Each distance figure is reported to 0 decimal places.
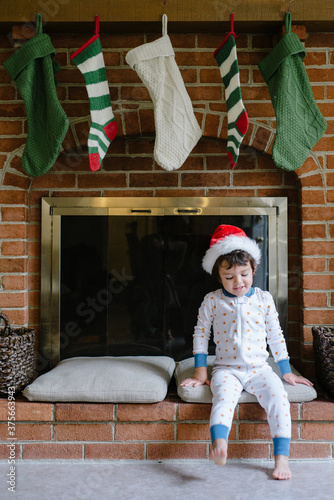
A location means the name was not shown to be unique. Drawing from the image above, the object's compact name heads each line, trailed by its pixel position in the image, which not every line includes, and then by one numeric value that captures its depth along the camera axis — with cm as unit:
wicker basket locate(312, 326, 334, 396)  170
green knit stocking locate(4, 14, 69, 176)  175
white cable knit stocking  175
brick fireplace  164
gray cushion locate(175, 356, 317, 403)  162
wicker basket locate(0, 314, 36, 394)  170
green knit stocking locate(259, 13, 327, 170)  174
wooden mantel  185
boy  161
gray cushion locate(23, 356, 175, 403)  164
